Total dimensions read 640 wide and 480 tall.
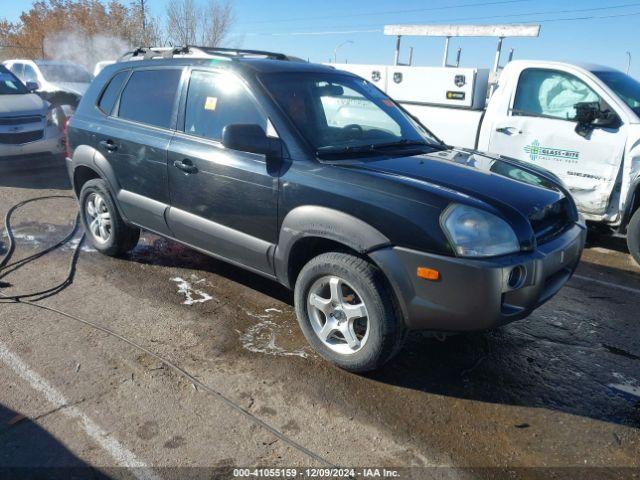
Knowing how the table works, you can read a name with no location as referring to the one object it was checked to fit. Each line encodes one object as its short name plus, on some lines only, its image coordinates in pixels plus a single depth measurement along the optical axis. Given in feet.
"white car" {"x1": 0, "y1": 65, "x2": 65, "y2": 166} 27.71
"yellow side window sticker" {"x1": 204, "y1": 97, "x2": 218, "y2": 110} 12.60
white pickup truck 17.88
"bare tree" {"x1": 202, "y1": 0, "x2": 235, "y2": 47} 121.49
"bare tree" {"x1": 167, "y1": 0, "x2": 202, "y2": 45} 118.29
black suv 9.07
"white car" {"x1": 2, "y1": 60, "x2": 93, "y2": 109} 41.96
